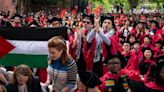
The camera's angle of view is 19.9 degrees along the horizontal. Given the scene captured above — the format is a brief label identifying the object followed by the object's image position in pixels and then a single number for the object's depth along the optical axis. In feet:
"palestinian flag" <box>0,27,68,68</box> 24.30
